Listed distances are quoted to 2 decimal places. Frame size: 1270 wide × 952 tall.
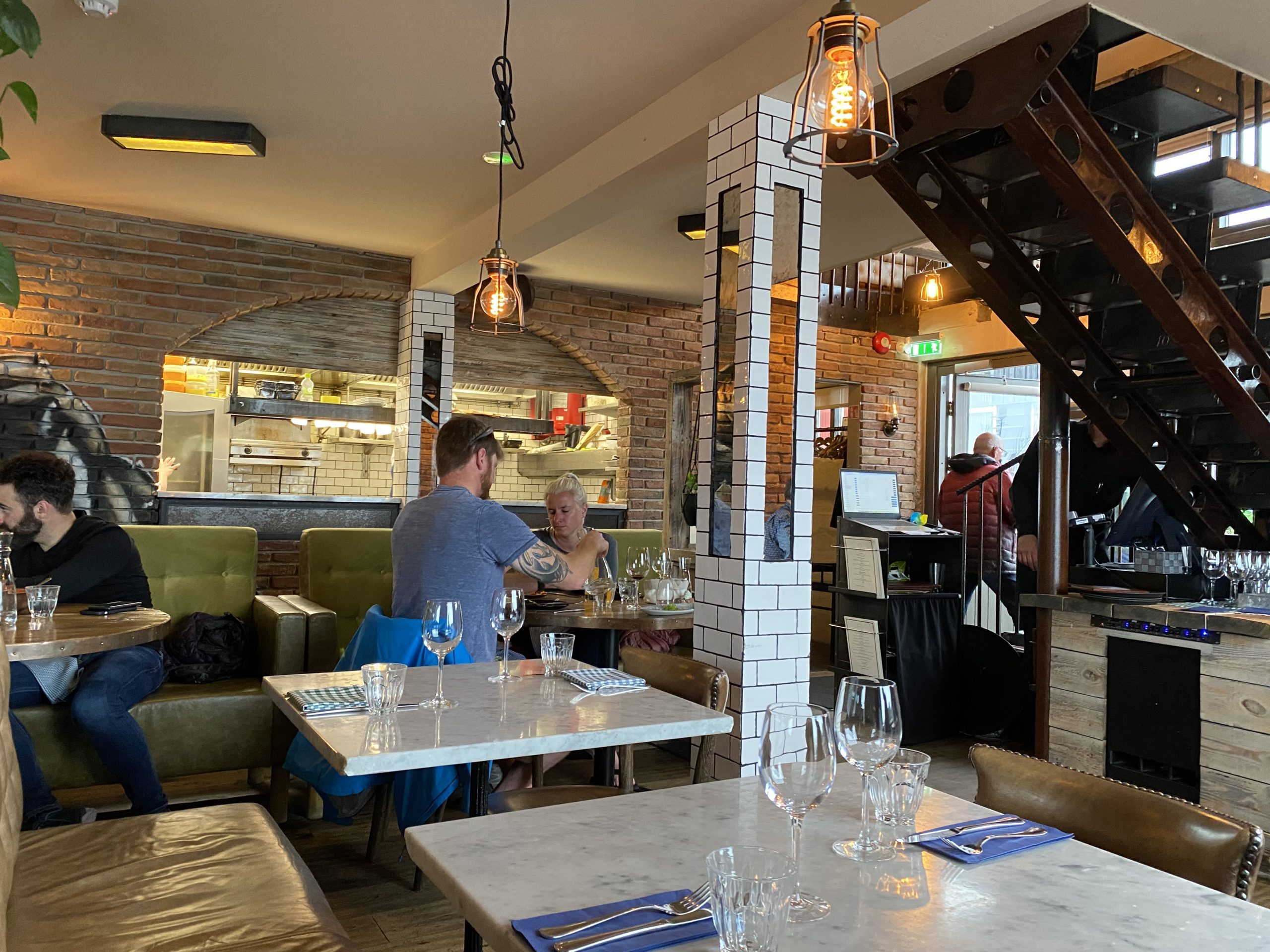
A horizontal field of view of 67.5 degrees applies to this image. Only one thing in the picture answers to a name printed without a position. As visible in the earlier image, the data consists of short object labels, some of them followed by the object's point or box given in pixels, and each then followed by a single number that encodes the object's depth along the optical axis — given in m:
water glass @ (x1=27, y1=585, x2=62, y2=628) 2.91
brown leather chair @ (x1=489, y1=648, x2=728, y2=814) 2.39
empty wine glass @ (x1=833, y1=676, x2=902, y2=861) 1.31
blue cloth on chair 2.81
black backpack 3.80
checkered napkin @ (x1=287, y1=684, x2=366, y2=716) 1.99
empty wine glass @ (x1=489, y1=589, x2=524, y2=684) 2.38
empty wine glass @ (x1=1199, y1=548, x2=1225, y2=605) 3.87
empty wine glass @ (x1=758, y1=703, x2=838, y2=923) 1.17
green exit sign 8.78
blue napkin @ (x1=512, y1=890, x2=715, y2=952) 0.99
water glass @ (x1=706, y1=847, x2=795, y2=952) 0.92
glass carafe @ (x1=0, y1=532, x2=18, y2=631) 2.83
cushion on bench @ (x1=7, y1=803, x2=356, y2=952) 1.60
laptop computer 5.51
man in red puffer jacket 6.23
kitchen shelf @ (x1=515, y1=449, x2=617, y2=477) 9.91
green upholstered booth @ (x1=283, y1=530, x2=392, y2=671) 4.97
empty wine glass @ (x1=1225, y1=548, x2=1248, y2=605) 3.81
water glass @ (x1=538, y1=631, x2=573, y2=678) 2.47
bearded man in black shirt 3.15
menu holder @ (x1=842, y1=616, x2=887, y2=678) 5.02
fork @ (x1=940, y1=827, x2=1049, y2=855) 1.31
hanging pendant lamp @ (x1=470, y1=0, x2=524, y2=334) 3.75
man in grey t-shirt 3.06
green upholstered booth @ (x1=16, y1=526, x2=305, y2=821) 3.28
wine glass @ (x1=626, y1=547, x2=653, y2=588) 4.56
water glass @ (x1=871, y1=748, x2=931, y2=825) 1.35
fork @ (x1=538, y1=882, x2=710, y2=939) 1.00
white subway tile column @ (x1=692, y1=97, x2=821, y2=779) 3.53
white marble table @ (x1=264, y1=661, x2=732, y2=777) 1.71
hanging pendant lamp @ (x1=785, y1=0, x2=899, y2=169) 1.98
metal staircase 3.39
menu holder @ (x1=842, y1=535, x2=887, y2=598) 5.03
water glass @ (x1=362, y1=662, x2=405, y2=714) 1.96
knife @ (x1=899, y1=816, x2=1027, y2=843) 1.37
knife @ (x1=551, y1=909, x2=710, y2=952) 0.98
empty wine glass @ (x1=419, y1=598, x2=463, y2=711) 2.16
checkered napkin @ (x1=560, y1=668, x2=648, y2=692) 2.30
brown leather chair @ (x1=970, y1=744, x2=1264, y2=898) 1.33
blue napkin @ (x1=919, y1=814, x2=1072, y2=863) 1.30
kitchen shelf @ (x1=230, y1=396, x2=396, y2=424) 8.04
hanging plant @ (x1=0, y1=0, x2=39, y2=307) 1.46
